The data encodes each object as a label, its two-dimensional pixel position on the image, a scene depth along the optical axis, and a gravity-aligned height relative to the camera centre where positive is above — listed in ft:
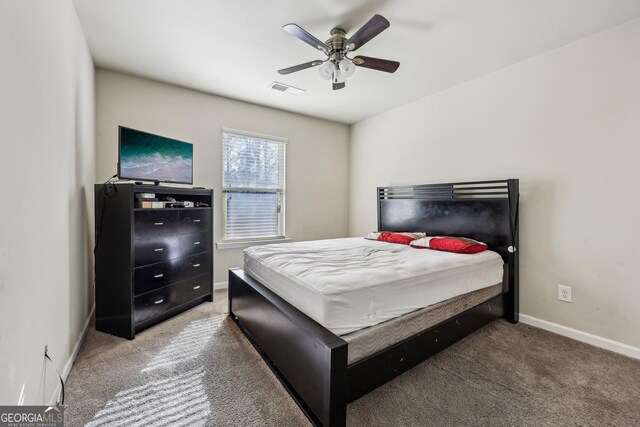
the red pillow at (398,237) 10.11 -1.05
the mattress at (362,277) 4.84 -1.47
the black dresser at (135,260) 7.26 -1.46
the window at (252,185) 11.93 +1.16
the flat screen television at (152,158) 7.58 +1.63
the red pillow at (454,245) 8.26 -1.11
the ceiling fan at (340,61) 6.56 +3.96
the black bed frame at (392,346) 4.26 -2.44
